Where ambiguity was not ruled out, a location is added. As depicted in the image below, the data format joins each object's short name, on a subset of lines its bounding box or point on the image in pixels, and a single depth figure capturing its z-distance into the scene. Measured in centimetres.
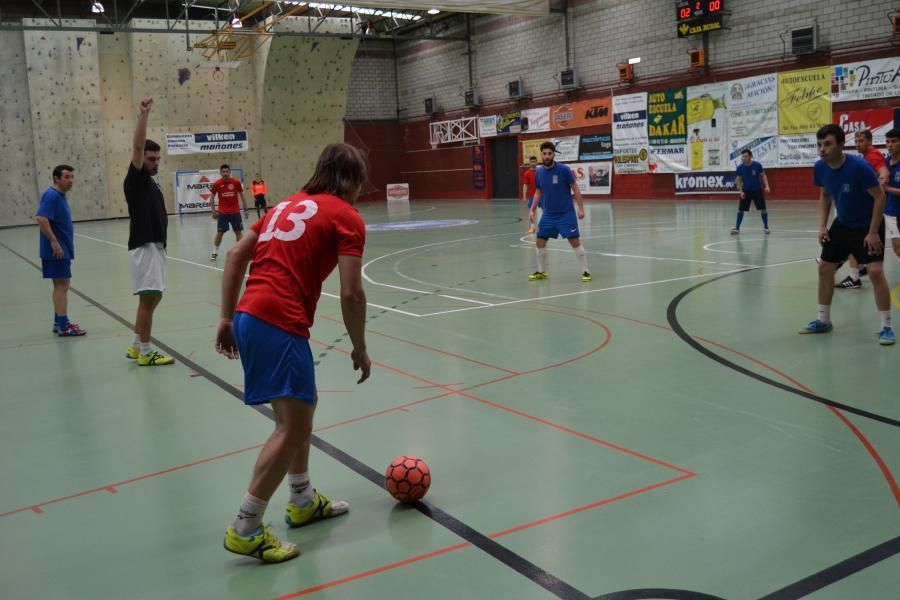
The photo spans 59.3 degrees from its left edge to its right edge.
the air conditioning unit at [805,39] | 2425
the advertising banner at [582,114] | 3244
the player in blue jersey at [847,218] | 709
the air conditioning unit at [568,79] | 3288
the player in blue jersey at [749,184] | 1742
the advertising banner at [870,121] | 2277
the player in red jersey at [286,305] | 352
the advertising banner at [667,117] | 2936
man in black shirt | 761
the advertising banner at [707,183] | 2788
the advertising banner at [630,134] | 3092
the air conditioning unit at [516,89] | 3594
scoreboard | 2686
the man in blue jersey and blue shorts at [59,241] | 883
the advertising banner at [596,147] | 3278
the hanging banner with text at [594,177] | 3319
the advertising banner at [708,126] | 2789
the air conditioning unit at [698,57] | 2766
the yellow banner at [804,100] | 2453
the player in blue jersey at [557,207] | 1202
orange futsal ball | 417
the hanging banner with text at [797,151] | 2512
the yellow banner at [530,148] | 3622
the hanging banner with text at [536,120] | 3534
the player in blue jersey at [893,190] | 893
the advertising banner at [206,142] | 3700
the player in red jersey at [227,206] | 1705
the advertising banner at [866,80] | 2265
